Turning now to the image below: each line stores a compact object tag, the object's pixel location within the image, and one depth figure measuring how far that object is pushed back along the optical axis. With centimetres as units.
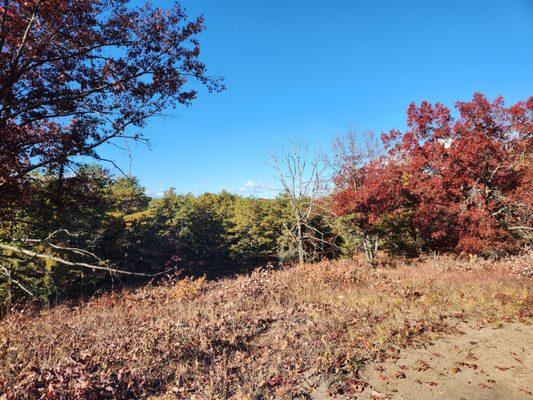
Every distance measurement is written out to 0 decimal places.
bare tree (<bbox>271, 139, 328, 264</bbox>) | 1688
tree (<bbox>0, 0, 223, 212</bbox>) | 471
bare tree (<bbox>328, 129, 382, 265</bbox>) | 1980
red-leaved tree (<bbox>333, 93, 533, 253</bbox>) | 1430
